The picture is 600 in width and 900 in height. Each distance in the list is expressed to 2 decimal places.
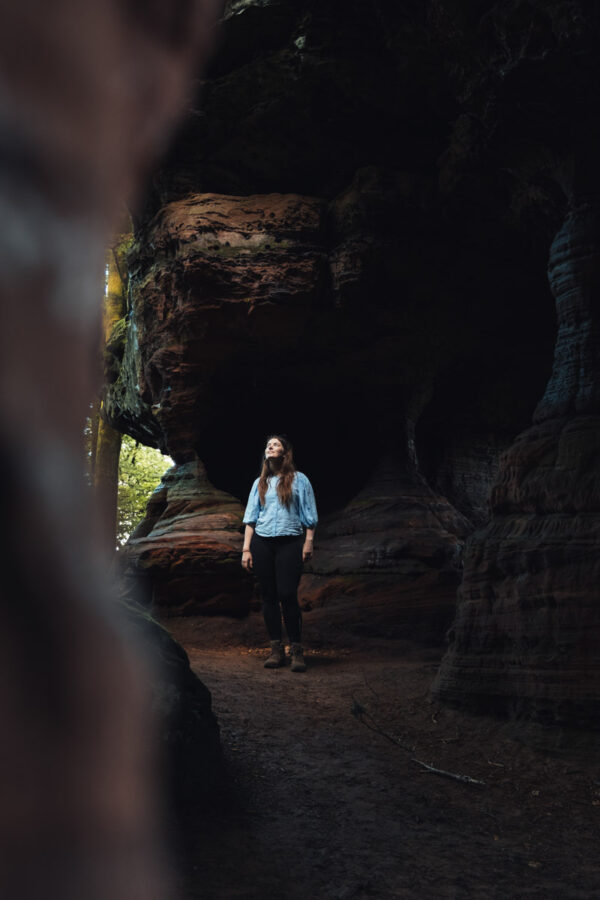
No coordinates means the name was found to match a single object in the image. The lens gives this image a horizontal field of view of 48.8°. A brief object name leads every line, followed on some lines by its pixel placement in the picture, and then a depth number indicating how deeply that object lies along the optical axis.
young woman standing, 6.69
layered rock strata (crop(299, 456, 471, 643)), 8.84
